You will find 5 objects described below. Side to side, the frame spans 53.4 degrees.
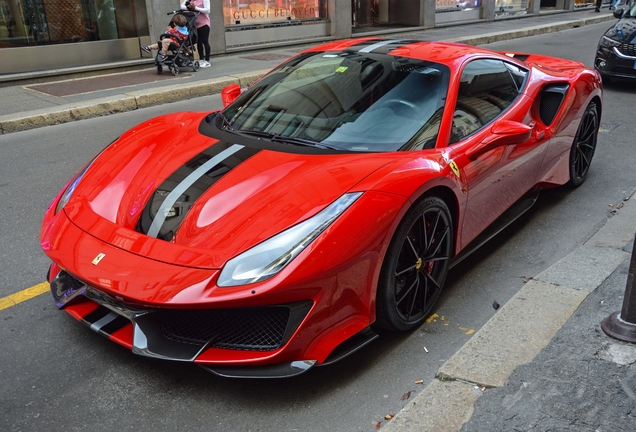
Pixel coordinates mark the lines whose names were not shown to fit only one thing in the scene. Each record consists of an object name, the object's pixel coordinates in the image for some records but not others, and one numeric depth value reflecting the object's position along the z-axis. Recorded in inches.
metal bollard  114.3
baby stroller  425.1
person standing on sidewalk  444.2
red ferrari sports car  98.7
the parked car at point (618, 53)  374.6
